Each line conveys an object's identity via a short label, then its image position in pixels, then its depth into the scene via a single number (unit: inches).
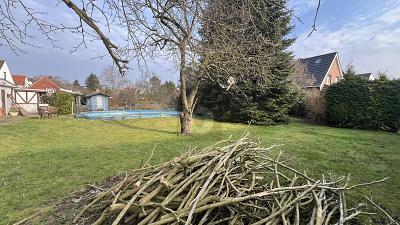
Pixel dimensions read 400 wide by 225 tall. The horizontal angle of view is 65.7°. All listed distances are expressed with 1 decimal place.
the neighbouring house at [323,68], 1237.7
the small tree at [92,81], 2459.9
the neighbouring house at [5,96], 894.4
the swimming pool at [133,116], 824.9
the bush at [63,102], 991.6
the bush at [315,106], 757.3
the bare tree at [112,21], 169.2
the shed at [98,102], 1348.4
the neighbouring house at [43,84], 1755.7
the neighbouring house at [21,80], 1724.9
